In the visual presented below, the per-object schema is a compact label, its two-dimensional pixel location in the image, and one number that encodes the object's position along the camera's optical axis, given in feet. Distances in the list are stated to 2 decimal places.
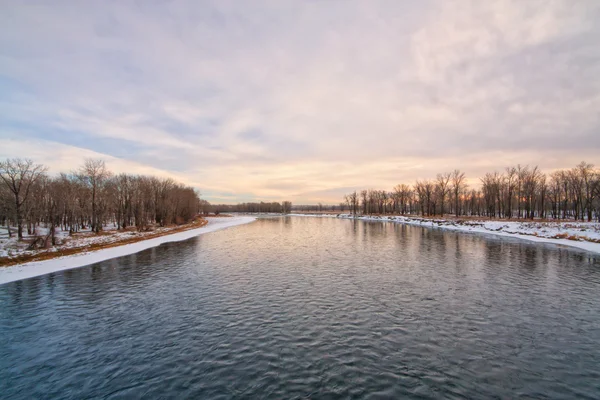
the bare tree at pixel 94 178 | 166.93
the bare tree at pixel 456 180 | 296.69
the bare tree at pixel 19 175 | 120.49
